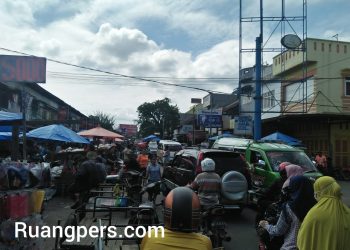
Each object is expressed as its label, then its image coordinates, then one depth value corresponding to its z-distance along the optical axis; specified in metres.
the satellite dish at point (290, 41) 23.98
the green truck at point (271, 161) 13.41
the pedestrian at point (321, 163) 20.09
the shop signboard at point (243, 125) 26.47
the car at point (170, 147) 36.40
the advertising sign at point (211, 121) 40.06
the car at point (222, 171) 10.73
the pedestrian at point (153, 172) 14.26
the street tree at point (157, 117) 102.00
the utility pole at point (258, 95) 24.73
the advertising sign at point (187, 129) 56.69
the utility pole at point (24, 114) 9.00
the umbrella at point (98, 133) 23.88
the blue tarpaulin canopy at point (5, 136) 17.17
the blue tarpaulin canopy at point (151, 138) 59.47
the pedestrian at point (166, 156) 30.96
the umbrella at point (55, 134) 16.83
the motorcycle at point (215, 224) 7.15
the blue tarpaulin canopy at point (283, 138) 24.48
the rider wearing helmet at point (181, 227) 3.12
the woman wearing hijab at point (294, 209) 5.32
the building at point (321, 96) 26.98
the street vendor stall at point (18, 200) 5.92
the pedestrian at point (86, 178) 10.16
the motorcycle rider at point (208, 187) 8.34
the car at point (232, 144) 17.58
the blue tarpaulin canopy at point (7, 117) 8.46
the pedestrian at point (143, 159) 19.51
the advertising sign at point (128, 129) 76.56
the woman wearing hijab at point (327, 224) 3.90
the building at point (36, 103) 26.38
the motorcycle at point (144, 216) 6.04
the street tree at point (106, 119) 82.60
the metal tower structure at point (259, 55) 24.70
